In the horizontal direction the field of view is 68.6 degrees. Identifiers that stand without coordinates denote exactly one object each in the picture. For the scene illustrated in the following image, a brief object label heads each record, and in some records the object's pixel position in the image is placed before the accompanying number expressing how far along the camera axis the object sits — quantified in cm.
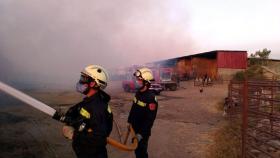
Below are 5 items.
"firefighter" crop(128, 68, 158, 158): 339
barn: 2624
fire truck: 1816
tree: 2697
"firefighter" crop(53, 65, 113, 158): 218
